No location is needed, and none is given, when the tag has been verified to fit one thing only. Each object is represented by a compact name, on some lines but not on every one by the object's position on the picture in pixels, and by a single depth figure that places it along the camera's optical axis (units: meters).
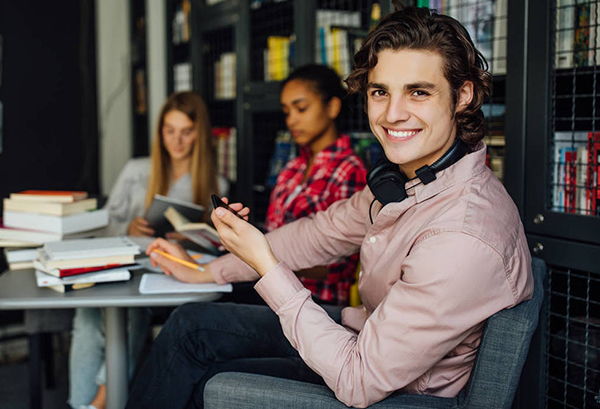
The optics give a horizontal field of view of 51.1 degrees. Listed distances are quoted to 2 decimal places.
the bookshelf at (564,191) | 1.72
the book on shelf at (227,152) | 3.65
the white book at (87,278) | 1.68
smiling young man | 1.16
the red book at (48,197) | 2.14
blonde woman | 2.54
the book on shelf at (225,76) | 3.72
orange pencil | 1.78
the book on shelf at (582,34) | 1.73
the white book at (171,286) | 1.68
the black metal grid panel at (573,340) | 1.74
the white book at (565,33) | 1.75
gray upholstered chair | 1.18
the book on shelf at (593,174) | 1.70
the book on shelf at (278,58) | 3.22
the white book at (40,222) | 2.12
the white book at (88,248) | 1.72
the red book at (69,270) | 1.70
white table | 1.61
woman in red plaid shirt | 2.27
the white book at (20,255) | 1.96
